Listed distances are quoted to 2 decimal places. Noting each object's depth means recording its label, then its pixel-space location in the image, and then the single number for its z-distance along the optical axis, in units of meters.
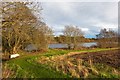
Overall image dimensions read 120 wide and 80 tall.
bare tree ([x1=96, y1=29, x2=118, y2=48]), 19.04
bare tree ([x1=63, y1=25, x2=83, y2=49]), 17.60
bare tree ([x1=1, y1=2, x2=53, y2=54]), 6.84
